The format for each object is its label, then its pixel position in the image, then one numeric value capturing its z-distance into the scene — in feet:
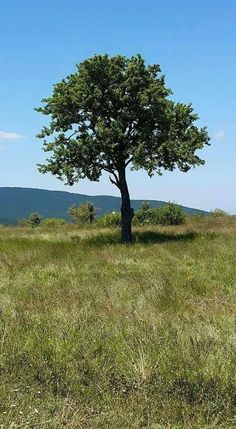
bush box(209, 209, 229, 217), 182.21
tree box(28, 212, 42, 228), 313.36
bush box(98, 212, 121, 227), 146.61
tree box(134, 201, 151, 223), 197.75
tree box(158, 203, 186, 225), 165.07
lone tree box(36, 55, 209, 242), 80.33
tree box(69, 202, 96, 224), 253.03
